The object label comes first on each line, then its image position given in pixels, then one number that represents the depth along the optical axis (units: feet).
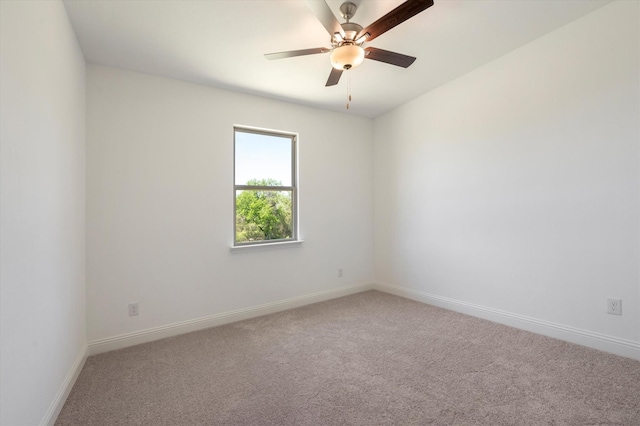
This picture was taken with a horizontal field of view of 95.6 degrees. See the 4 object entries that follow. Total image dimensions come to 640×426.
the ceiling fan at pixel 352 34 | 5.56
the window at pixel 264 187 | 11.10
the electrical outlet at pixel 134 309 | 8.75
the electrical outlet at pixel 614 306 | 7.42
